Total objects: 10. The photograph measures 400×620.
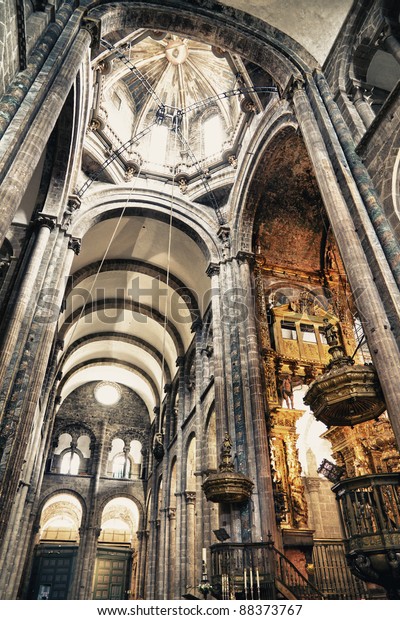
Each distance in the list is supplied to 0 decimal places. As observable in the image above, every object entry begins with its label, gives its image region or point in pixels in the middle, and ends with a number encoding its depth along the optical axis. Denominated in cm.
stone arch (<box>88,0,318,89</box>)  931
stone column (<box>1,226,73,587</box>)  757
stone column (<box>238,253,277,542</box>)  877
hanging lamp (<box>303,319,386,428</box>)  583
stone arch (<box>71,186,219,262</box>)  1362
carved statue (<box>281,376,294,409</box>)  1162
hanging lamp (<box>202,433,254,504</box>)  859
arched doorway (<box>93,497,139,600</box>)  2212
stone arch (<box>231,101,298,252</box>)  1166
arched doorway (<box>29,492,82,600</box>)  2072
